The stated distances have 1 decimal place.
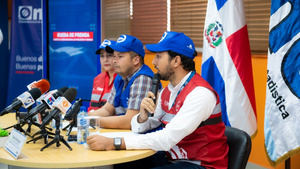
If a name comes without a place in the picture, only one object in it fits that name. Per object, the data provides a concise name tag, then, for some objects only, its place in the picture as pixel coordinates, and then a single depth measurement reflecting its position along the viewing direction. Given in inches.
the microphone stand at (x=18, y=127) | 89.6
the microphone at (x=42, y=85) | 110.4
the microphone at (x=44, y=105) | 84.4
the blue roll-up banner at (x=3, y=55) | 254.5
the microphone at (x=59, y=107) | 81.7
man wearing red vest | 83.3
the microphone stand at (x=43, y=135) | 89.7
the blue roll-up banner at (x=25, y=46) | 226.2
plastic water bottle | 91.2
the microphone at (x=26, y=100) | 91.0
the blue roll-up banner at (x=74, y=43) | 203.9
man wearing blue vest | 105.4
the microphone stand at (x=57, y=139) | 85.0
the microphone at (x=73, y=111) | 89.2
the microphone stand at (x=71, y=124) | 93.5
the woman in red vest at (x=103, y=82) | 144.3
